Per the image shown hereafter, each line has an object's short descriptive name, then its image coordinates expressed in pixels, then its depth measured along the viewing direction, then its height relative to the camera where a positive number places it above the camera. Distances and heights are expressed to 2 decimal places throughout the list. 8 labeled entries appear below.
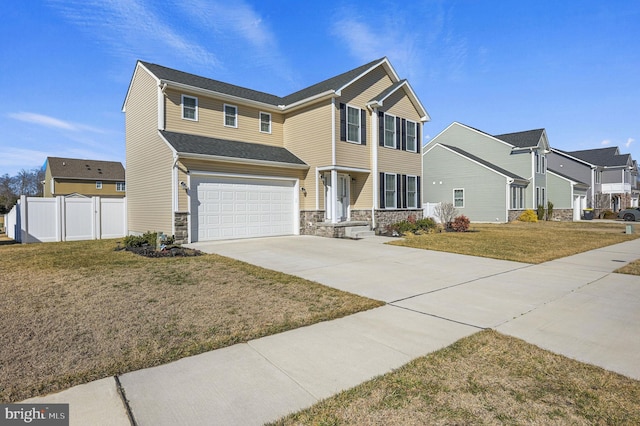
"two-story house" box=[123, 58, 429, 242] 13.43 +2.62
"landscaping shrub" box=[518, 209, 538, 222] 25.75 -0.45
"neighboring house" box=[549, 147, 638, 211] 35.84 +4.32
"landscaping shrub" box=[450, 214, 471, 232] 17.36 -0.66
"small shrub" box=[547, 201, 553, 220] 29.03 +0.06
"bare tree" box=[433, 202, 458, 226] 19.08 -0.10
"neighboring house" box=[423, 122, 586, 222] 25.11 +2.87
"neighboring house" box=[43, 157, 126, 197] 37.97 +4.02
